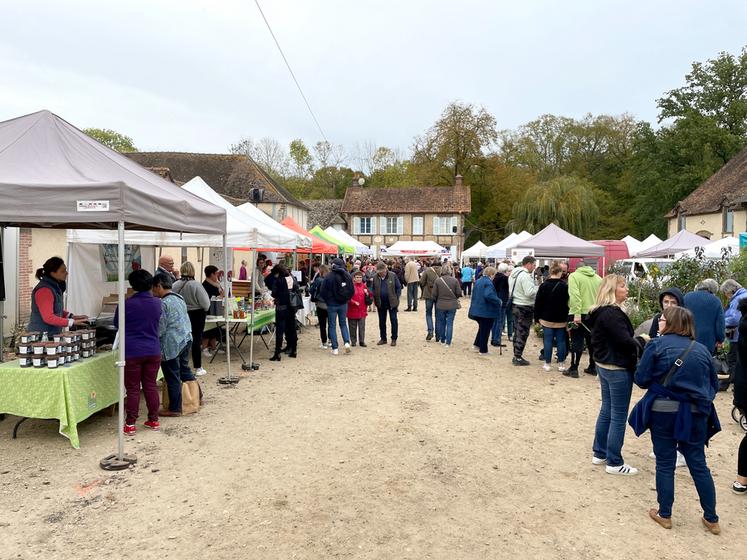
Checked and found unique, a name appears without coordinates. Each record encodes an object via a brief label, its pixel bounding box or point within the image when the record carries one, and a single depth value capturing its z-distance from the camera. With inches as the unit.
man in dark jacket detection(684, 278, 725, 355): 218.4
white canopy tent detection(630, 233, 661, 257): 935.7
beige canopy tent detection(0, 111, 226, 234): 177.6
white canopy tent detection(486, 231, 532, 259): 893.8
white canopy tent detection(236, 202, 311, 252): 359.8
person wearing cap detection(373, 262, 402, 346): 420.5
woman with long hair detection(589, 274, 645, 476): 174.2
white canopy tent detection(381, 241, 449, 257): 1034.8
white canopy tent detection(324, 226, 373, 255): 849.0
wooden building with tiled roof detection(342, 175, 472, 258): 1804.9
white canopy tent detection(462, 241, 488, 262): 983.3
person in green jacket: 319.0
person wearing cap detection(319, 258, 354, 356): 375.8
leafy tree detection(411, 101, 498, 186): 1900.8
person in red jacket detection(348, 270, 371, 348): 408.5
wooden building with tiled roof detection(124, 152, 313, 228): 1424.7
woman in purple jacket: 201.9
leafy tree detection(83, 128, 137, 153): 1978.3
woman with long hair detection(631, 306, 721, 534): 136.9
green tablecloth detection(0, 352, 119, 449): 190.1
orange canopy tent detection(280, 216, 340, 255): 568.4
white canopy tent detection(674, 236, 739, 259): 566.3
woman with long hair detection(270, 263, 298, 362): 346.3
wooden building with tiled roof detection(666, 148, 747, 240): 1140.5
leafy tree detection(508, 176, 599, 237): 1386.6
